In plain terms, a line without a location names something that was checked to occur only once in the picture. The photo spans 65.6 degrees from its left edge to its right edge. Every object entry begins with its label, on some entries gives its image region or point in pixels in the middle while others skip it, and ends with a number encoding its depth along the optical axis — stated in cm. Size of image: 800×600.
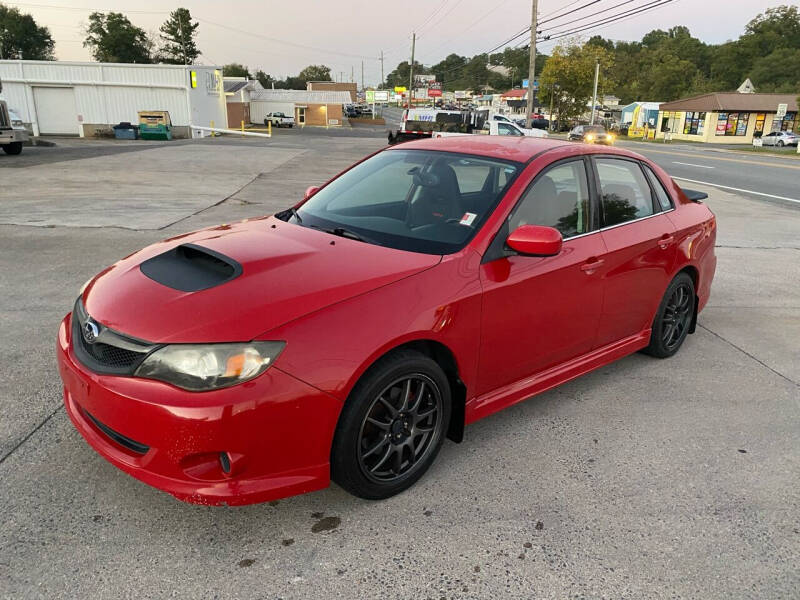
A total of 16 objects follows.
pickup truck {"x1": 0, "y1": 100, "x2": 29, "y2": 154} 2122
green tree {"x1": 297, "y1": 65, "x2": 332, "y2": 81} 16575
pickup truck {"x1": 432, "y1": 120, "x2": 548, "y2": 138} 2614
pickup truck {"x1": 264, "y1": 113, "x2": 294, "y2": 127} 6762
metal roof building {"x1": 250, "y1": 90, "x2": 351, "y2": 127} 7256
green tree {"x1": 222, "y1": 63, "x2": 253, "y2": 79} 11711
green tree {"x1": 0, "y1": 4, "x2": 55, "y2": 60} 9288
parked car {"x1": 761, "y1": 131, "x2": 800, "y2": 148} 5222
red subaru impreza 241
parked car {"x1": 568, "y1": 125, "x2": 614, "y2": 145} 3856
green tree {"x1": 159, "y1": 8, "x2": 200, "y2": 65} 8894
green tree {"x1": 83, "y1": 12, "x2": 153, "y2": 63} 9038
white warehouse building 3897
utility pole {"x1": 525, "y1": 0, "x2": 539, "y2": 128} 3603
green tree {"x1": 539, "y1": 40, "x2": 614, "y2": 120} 7344
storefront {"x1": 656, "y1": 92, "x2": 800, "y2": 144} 6372
